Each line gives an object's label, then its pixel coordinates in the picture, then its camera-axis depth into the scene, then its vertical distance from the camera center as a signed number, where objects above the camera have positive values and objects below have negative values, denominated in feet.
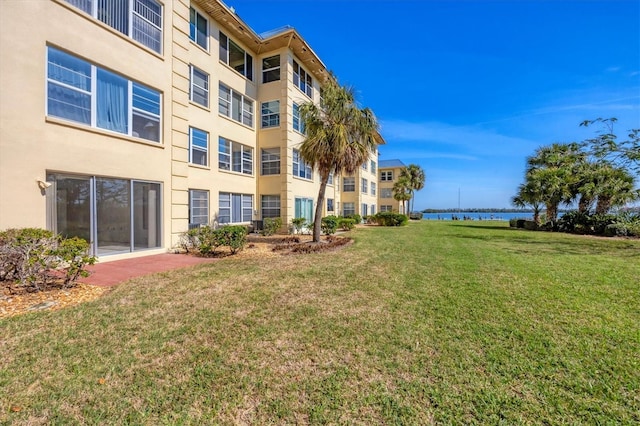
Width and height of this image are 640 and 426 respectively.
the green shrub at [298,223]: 60.87 -3.34
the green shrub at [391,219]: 97.08 -3.53
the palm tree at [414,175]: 155.76 +18.73
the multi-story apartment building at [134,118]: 24.23 +10.61
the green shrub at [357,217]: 102.83 -3.25
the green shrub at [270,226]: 55.01 -3.58
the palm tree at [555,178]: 82.90 +9.58
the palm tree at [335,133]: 43.70 +11.98
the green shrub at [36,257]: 18.75 -3.45
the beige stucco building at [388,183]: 159.91 +15.14
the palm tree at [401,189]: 144.87 +10.20
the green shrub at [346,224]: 74.23 -4.11
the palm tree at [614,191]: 66.54 +5.17
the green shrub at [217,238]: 34.88 -3.91
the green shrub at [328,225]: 57.06 -3.51
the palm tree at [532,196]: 88.51 +4.48
